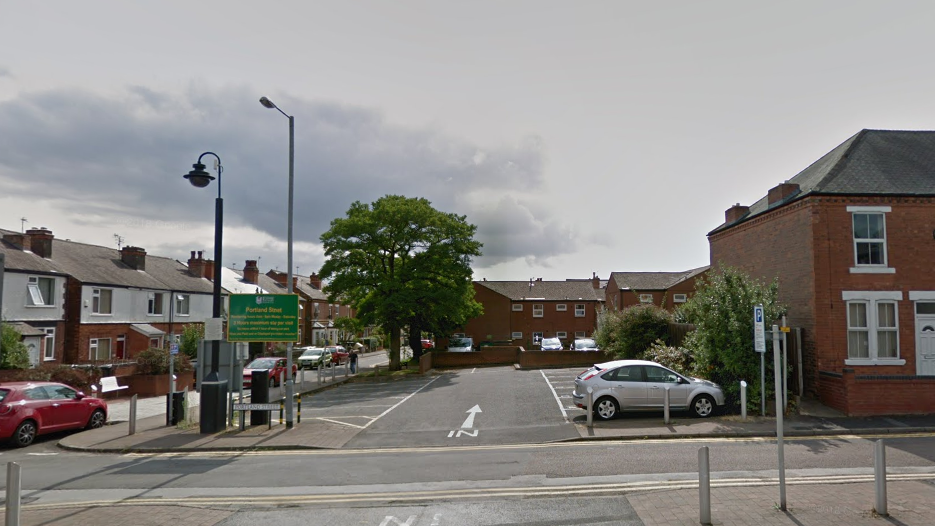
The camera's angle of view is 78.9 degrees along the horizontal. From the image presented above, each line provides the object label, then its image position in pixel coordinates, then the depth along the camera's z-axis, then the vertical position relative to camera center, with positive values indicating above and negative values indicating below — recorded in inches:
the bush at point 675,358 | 784.9 -71.2
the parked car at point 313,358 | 1613.4 -150.6
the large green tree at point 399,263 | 1389.0 +109.8
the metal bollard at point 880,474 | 291.0 -85.5
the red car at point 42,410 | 554.6 -111.6
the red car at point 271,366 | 1104.8 -118.4
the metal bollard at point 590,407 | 579.1 -101.9
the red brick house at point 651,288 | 2003.0 +69.9
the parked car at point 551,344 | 1665.8 -110.4
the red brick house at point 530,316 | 2153.1 -33.1
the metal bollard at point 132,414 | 598.5 -115.0
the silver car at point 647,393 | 610.2 -91.2
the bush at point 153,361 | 1012.5 -100.4
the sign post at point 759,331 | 462.6 -19.2
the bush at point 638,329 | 1064.8 -39.9
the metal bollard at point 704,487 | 283.3 -89.2
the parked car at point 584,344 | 1548.1 -102.1
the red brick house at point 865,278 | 651.5 +36.4
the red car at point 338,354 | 1868.8 -161.3
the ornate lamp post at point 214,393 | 599.2 -93.7
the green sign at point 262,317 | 627.5 -13.2
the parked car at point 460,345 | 1745.8 -118.6
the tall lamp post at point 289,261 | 614.9 +50.9
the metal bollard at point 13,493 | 246.8 -83.6
